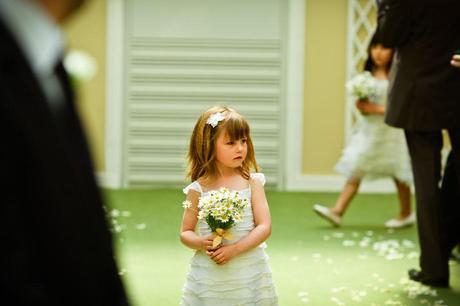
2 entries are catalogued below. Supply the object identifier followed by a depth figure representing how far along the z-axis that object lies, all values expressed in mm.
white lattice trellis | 10157
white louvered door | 10319
